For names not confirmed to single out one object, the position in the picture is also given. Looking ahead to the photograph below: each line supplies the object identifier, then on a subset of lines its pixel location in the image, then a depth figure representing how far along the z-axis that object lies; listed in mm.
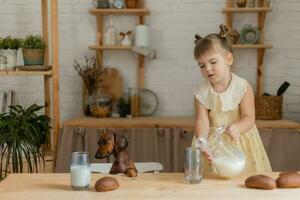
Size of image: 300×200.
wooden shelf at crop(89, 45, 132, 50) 3861
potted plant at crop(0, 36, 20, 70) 3499
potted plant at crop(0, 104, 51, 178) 3166
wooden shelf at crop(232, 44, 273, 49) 3797
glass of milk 1658
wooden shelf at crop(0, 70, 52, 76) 3480
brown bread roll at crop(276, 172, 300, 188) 1675
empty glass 1753
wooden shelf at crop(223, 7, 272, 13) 3760
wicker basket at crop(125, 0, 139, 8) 3887
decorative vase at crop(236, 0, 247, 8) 3834
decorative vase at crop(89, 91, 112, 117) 3799
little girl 2295
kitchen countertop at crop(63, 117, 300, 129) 3504
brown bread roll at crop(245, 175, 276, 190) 1649
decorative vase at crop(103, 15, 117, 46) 3938
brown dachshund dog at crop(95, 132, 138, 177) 1823
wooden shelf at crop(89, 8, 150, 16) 3844
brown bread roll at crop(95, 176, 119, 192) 1637
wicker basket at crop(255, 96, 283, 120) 3664
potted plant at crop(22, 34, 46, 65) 3510
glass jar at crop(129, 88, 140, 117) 3859
